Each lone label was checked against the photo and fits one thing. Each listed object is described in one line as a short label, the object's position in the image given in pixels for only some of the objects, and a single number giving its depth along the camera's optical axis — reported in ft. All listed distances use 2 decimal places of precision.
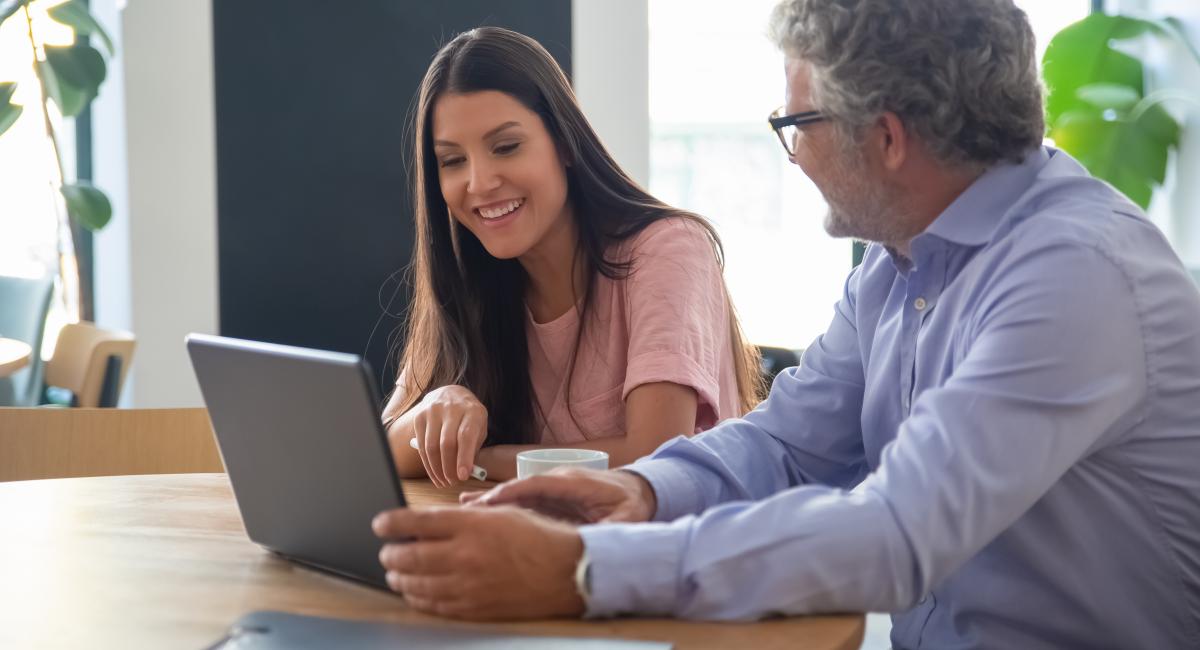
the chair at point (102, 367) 11.77
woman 6.68
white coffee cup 4.64
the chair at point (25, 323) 13.56
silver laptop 3.46
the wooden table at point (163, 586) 3.38
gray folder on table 3.23
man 3.43
